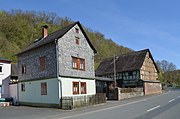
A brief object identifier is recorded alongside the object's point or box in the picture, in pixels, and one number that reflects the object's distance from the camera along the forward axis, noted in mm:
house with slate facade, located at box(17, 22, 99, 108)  19162
